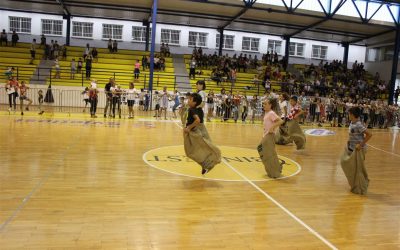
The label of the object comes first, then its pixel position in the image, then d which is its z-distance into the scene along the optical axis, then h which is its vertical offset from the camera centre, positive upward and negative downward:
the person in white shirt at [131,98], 16.00 -0.77
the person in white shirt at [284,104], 10.44 -0.49
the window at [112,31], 30.70 +4.10
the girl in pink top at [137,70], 23.30 +0.71
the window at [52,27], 29.86 +4.10
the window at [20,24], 29.27 +4.11
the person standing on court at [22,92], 15.15 -0.71
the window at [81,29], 30.41 +4.11
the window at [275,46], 33.53 +3.89
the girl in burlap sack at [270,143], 6.89 -1.07
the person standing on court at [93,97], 15.45 -0.81
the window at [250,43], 33.00 +3.98
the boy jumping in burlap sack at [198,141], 6.46 -1.03
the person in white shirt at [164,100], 16.99 -0.83
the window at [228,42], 32.75 +3.96
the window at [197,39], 31.78 +3.99
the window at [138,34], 31.02 +4.06
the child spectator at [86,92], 16.97 -0.68
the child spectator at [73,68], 22.29 +0.58
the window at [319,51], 34.50 +3.74
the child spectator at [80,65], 22.83 +0.82
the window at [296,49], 34.12 +3.79
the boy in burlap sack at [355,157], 6.27 -1.14
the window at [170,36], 31.58 +4.06
